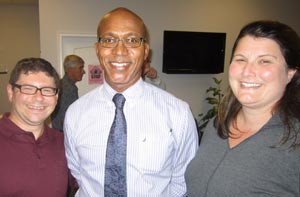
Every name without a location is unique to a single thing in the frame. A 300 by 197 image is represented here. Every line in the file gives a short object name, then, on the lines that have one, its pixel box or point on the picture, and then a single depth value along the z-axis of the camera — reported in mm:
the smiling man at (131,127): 1349
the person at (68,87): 3051
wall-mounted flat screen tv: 4840
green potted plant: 5063
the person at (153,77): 4316
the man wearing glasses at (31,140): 1334
